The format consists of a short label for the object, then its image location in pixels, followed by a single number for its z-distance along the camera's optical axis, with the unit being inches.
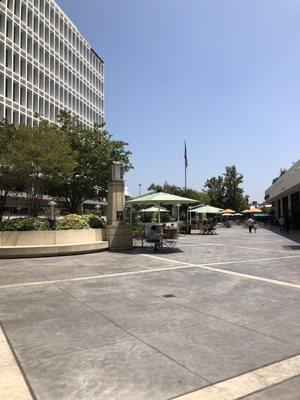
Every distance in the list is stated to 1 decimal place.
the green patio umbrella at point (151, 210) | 1386.6
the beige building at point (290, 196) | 1349.4
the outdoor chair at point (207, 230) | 1310.3
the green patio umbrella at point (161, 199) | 749.3
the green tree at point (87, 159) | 1149.7
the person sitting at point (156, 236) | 717.3
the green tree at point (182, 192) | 2487.3
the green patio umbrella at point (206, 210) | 1500.2
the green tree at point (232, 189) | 3078.2
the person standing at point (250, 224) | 1437.4
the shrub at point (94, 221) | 733.3
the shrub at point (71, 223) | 674.2
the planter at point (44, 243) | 597.6
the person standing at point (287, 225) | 1417.9
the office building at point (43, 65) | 1910.7
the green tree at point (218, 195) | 3125.0
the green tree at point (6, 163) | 734.5
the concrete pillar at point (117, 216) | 724.7
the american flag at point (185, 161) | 1716.3
